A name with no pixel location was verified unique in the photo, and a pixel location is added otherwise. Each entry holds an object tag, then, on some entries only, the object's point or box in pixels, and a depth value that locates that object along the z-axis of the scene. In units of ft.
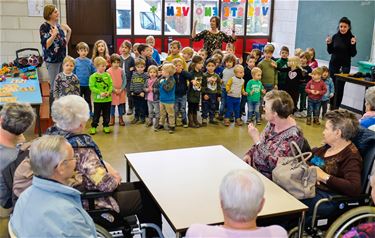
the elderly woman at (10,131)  7.89
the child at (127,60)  21.11
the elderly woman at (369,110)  11.42
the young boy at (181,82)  18.84
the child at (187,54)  21.74
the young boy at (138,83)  19.44
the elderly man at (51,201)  5.57
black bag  20.88
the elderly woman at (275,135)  9.47
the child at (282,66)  22.35
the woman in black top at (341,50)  22.21
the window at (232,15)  32.63
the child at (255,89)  19.97
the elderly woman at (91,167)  7.79
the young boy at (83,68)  19.43
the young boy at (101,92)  17.98
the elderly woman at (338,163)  8.52
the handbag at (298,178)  8.27
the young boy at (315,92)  20.38
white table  7.17
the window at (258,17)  33.27
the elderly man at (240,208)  5.25
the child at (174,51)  21.34
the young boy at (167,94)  18.24
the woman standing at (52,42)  18.83
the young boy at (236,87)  19.77
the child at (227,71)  20.24
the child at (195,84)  19.19
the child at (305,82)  22.33
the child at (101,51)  19.95
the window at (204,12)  31.99
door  28.71
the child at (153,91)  18.90
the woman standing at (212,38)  23.17
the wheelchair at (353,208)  7.97
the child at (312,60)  23.05
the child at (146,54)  20.90
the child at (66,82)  17.56
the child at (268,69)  21.43
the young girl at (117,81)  19.20
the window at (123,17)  30.01
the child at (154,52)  23.36
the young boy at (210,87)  19.42
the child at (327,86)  20.81
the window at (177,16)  31.24
